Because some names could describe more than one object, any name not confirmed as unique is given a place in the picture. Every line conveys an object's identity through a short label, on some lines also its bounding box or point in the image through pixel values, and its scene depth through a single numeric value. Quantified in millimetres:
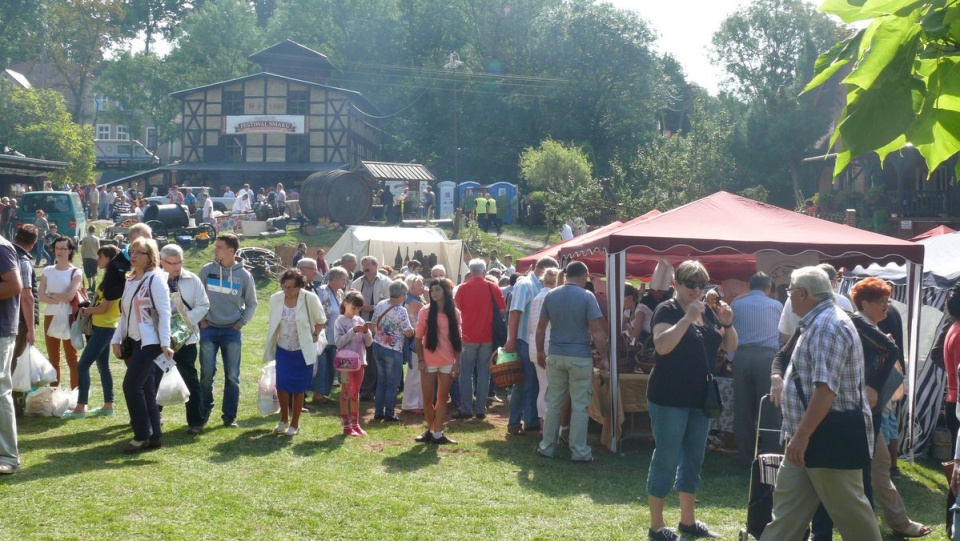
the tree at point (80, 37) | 62281
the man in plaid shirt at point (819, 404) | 4305
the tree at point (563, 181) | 38062
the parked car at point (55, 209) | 27156
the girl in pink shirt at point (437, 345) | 8820
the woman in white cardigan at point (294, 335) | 8398
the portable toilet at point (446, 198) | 42438
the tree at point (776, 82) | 47875
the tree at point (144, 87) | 64688
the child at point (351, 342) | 9016
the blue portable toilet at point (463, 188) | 44062
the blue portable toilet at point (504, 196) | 42875
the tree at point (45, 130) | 45812
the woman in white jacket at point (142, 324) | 7195
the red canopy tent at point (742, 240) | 8633
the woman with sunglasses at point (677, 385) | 5543
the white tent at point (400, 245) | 22469
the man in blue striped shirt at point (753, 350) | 7766
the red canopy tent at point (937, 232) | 11900
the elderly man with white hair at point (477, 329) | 10234
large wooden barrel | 34156
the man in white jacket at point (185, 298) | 7930
